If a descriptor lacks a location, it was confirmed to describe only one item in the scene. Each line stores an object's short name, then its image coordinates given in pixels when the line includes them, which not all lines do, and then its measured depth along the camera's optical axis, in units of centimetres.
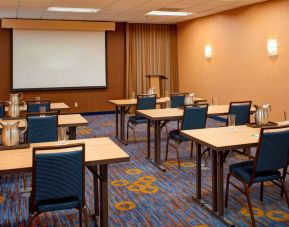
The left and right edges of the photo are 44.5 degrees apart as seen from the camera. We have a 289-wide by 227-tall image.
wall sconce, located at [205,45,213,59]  925
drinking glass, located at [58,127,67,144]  316
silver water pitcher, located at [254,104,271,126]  390
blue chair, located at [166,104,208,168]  493
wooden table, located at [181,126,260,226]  321
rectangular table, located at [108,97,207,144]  659
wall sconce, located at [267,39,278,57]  702
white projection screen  977
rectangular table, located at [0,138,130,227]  257
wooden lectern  1027
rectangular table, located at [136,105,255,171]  498
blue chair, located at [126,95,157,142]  654
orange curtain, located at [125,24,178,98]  1080
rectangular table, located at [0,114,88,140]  451
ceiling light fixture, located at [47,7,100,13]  804
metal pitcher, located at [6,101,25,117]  496
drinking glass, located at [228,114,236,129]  385
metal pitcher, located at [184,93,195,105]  577
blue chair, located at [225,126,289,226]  306
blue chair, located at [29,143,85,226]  252
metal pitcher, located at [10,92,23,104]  533
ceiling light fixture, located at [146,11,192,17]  884
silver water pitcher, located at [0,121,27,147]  313
